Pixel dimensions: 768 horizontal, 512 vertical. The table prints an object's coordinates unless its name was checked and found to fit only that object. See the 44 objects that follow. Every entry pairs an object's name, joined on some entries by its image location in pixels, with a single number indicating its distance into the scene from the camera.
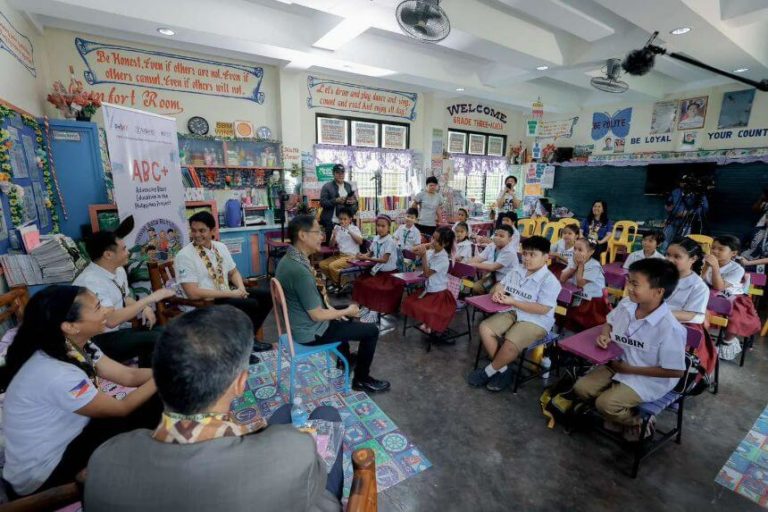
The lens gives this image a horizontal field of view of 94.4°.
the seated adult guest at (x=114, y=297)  2.33
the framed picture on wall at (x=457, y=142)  8.80
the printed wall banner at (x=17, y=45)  3.06
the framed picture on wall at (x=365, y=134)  7.23
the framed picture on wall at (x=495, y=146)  9.68
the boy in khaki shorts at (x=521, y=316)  2.83
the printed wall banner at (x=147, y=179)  3.55
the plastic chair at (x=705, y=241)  4.42
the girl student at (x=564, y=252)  4.27
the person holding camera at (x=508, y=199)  7.58
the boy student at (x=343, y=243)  4.97
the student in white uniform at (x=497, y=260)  3.97
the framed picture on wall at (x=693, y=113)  7.18
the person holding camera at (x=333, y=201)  5.82
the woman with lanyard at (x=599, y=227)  5.78
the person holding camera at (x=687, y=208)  6.51
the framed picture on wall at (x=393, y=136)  7.61
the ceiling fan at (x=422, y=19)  2.96
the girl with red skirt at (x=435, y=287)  3.55
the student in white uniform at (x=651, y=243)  3.77
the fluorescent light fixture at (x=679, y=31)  4.23
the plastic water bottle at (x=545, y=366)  3.13
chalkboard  6.36
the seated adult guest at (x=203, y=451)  0.78
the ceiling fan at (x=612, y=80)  4.82
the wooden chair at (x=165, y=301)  2.87
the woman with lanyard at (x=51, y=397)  1.25
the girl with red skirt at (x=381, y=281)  4.11
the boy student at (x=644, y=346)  2.06
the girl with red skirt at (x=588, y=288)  3.34
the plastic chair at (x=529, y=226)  6.53
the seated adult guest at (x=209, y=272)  2.95
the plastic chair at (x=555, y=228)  6.04
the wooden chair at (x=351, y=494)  0.93
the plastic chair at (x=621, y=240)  5.80
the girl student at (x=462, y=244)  4.41
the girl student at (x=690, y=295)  2.50
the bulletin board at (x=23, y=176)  2.65
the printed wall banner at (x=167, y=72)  4.70
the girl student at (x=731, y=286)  3.23
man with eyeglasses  2.41
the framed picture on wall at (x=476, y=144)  9.23
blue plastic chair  2.29
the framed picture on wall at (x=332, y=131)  6.80
